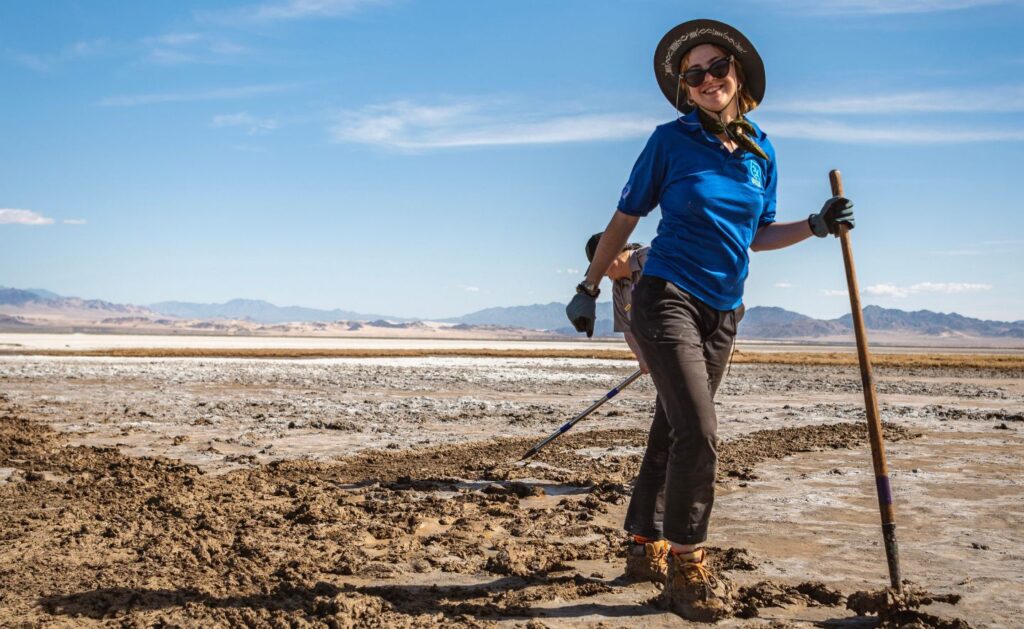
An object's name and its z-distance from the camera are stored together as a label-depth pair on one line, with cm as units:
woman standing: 350
